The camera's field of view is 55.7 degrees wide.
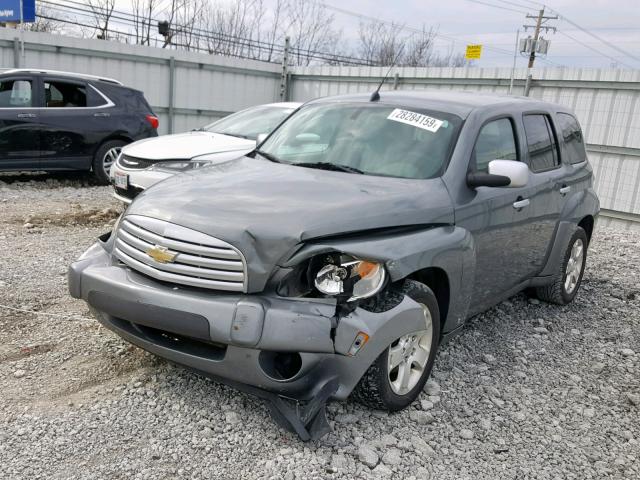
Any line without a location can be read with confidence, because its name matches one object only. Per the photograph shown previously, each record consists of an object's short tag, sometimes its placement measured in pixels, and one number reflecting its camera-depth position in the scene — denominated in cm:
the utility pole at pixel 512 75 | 1136
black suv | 883
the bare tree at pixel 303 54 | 2997
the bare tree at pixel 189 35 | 2836
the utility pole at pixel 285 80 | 1537
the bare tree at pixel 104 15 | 2655
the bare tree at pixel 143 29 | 2637
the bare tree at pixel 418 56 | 3472
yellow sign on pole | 1282
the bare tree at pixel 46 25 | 2942
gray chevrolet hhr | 281
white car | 697
